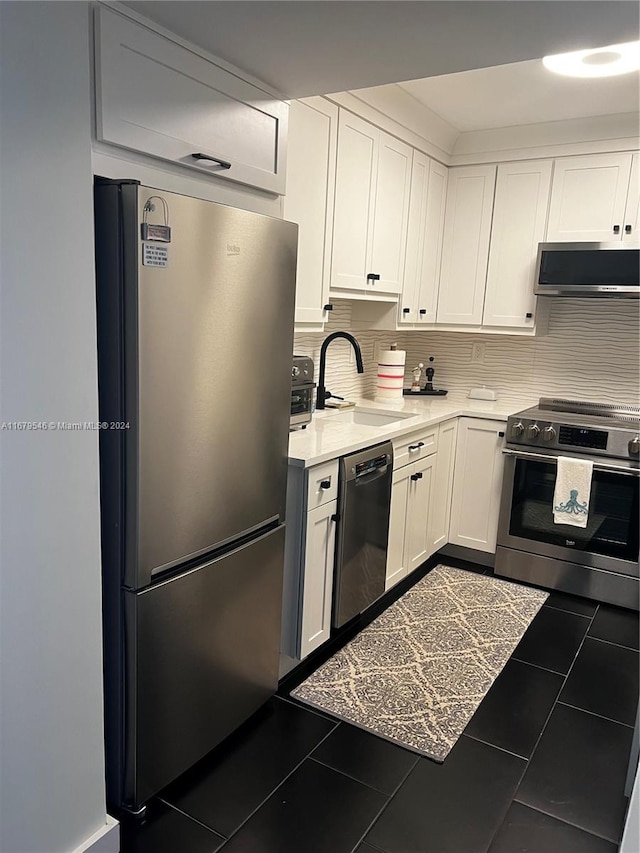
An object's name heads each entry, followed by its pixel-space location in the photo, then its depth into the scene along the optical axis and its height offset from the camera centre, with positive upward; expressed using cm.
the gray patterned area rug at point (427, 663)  227 -138
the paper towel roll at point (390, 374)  367 -28
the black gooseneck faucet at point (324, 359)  301 -18
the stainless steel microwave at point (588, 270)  321 +34
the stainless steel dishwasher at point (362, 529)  253 -86
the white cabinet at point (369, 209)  275 +54
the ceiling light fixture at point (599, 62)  241 +108
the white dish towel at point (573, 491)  318 -79
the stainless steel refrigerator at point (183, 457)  154 -39
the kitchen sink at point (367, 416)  334 -49
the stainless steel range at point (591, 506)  317 -90
